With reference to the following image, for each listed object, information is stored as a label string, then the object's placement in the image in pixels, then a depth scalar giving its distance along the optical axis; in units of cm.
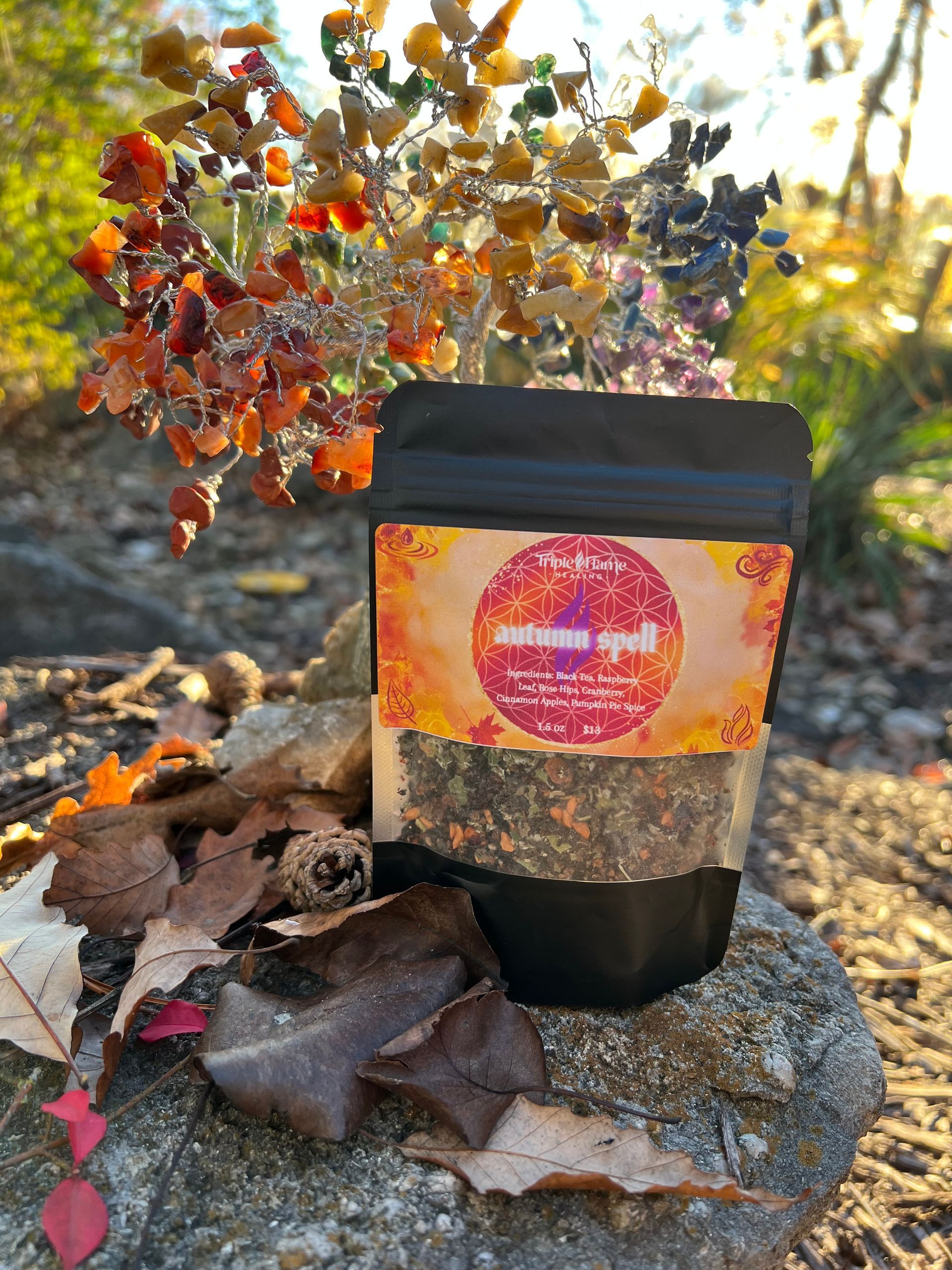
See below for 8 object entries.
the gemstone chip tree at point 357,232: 19
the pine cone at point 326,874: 24
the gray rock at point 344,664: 33
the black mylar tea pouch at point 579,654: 20
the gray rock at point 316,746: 29
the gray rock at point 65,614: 51
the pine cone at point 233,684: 39
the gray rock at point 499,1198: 17
